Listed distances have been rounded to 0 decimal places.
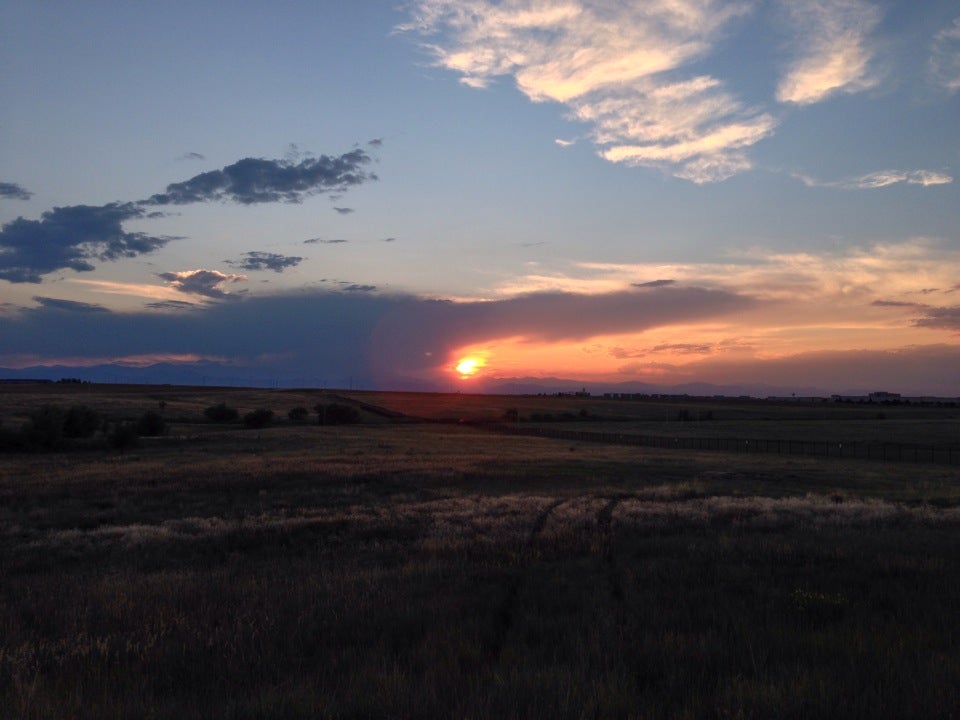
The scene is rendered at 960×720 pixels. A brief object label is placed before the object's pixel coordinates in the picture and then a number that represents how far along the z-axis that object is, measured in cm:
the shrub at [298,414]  11112
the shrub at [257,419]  9419
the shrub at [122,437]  5862
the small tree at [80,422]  6444
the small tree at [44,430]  5725
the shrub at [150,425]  7156
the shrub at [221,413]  9944
